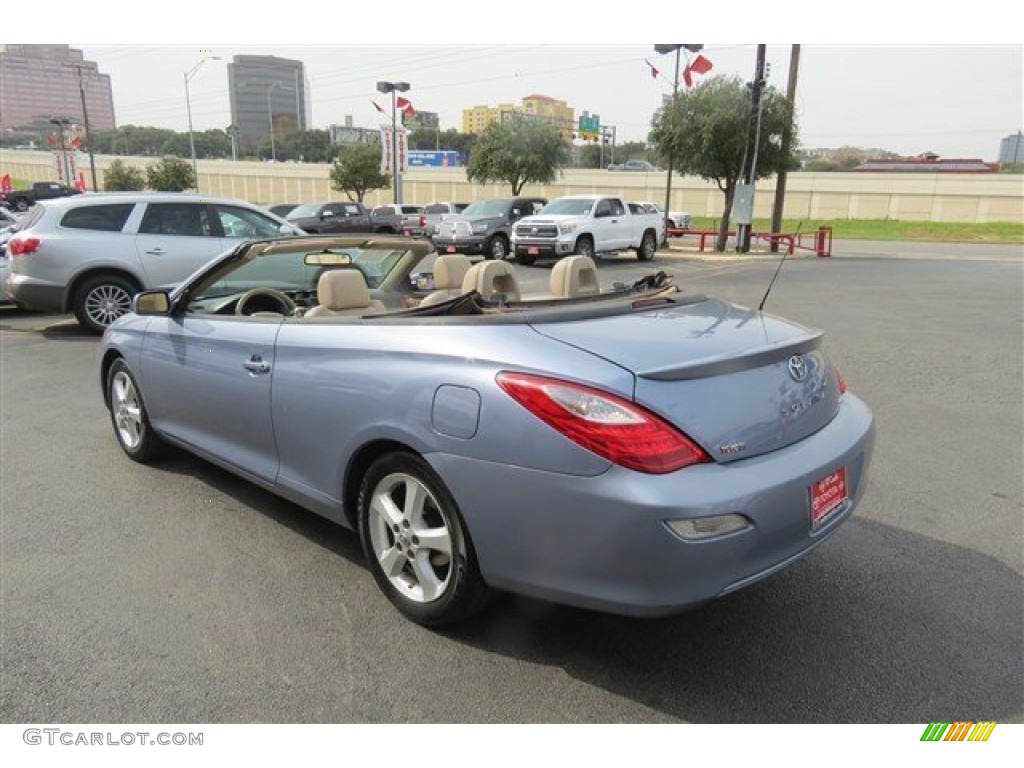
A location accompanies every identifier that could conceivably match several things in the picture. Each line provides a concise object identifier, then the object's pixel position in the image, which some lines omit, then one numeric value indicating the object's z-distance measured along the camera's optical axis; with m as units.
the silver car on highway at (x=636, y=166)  70.76
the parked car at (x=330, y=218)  26.47
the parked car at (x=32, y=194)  38.41
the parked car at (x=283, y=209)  30.38
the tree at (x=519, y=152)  38.09
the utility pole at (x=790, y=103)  24.64
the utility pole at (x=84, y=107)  60.84
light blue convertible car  2.38
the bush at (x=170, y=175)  60.47
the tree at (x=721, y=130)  24.52
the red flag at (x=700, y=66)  24.30
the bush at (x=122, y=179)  63.16
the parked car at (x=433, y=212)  28.33
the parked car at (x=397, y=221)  28.30
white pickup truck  20.27
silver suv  9.51
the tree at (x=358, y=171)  50.59
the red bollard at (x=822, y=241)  24.81
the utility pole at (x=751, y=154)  23.17
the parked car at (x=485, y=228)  21.88
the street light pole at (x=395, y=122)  32.81
